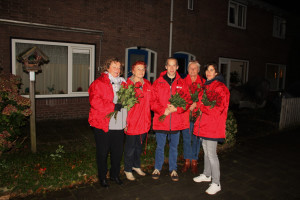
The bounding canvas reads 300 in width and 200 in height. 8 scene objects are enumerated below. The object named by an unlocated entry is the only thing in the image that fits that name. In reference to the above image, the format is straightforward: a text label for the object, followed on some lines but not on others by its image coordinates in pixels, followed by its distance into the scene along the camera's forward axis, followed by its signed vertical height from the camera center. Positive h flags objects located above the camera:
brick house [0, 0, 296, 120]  7.28 +1.71
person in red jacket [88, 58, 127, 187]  3.55 -0.63
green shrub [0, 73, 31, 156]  4.21 -0.66
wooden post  4.87 -0.84
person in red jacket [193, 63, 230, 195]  3.67 -0.58
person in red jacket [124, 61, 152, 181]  3.93 -0.67
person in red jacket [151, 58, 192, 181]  4.05 -0.43
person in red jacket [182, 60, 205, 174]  4.43 -1.12
